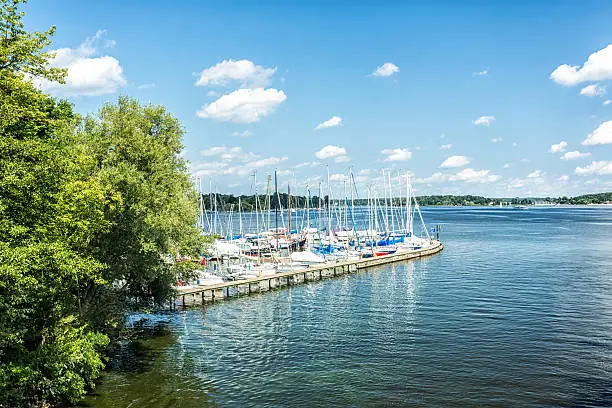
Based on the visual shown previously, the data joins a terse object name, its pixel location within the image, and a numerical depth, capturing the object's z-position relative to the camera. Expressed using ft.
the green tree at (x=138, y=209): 88.84
